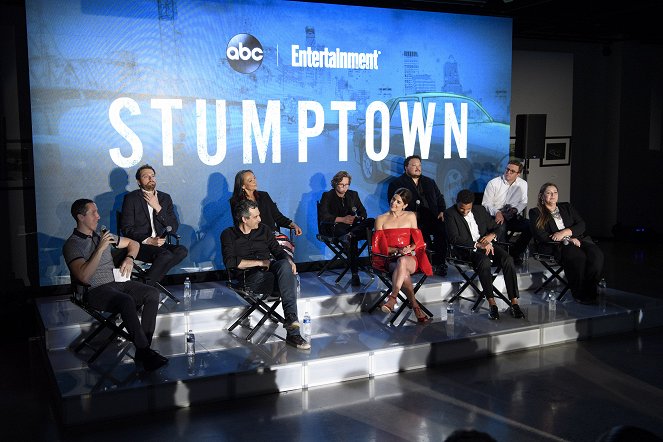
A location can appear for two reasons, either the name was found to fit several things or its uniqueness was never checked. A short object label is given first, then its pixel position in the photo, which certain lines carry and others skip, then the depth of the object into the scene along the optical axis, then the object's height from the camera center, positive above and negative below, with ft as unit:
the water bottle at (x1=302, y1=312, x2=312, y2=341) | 19.34 -4.46
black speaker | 30.14 +0.66
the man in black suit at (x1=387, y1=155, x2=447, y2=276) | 25.72 -1.79
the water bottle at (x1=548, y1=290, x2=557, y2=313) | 22.59 -4.54
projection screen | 22.62 +1.72
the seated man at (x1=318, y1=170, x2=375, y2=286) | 24.43 -2.08
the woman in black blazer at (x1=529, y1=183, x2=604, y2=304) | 23.85 -2.98
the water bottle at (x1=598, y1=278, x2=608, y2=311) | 24.01 -4.73
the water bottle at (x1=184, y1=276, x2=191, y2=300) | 22.16 -4.00
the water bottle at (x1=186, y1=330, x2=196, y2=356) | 17.65 -4.45
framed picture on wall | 36.17 +0.01
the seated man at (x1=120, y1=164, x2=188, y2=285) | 21.48 -2.04
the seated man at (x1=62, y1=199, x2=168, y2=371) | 17.52 -3.17
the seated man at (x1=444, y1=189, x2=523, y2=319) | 22.34 -2.71
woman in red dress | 21.50 -2.69
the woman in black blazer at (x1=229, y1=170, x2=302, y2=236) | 23.13 -1.43
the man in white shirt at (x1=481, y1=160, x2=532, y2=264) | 26.89 -1.76
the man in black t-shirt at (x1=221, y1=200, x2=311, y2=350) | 19.49 -2.85
